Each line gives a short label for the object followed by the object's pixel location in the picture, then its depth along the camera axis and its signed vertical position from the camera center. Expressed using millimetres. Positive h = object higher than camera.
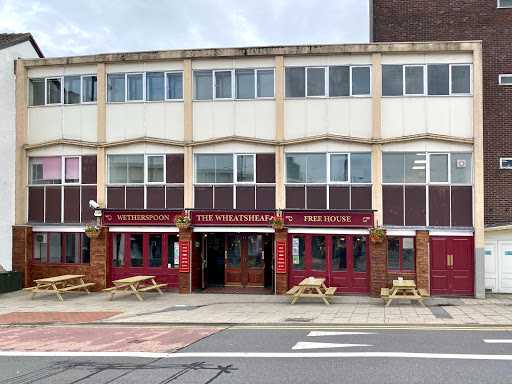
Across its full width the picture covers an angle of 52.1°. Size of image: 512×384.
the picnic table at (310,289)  16500 -2913
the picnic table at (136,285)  17797 -3021
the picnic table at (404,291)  15931 -2928
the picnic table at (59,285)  18188 -3041
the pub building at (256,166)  18328 +1276
